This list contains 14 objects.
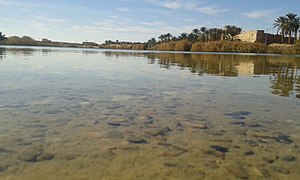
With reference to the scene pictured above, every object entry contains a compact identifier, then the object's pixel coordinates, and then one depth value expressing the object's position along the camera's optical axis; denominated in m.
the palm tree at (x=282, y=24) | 70.33
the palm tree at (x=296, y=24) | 68.58
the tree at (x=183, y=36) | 99.77
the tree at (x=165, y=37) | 110.32
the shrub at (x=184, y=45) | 77.83
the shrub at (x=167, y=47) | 84.43
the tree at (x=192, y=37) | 92.71
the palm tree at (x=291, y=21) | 68.48
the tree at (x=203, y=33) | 87.82
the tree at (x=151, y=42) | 118.36
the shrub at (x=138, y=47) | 104.56
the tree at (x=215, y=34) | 85.76
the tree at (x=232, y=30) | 83.85
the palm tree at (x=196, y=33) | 90.94
